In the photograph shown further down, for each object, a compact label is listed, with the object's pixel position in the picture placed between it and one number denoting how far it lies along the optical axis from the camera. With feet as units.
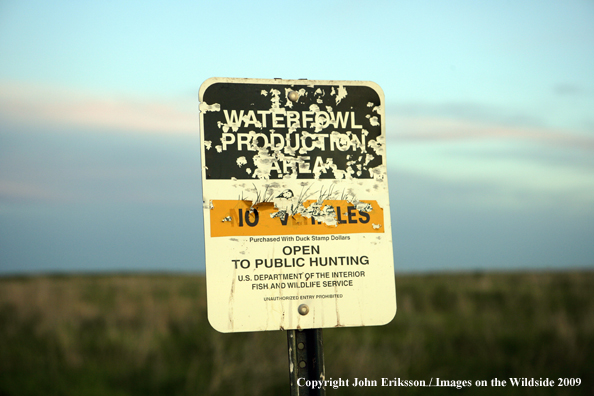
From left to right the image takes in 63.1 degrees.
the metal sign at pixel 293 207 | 5.90
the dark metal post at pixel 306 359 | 5.92
